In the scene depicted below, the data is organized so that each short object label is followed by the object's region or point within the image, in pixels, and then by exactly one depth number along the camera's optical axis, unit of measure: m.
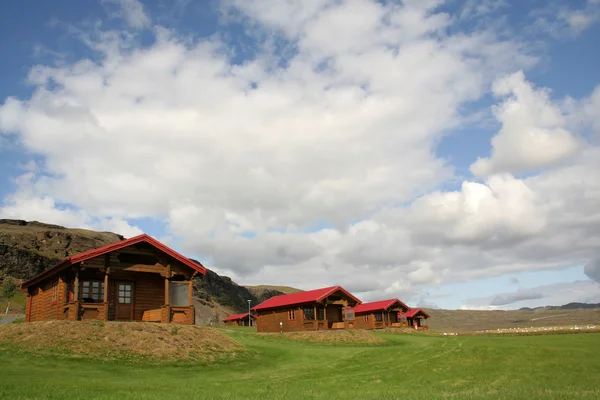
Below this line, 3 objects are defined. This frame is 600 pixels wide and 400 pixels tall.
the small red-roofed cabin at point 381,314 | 72.94
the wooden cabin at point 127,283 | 29.52
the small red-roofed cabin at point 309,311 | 53.18
